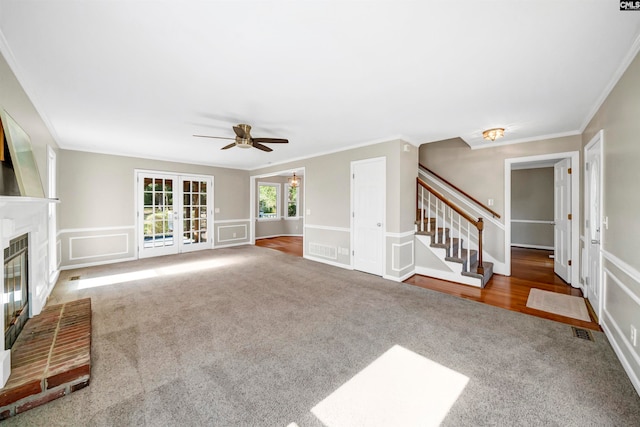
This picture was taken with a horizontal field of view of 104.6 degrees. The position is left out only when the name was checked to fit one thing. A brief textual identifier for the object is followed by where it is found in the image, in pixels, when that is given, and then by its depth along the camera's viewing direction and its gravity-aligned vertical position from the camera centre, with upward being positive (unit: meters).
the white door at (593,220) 2.74 -0.12
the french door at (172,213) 5.91 +0.01
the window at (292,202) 9.88 +0.44
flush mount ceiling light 3.65 +1.17
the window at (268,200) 9.33 +0.48
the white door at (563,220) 3.98 -0.15
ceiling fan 3.31 +1.03
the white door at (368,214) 4.43 -0.03
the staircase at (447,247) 4.03 -0.63
